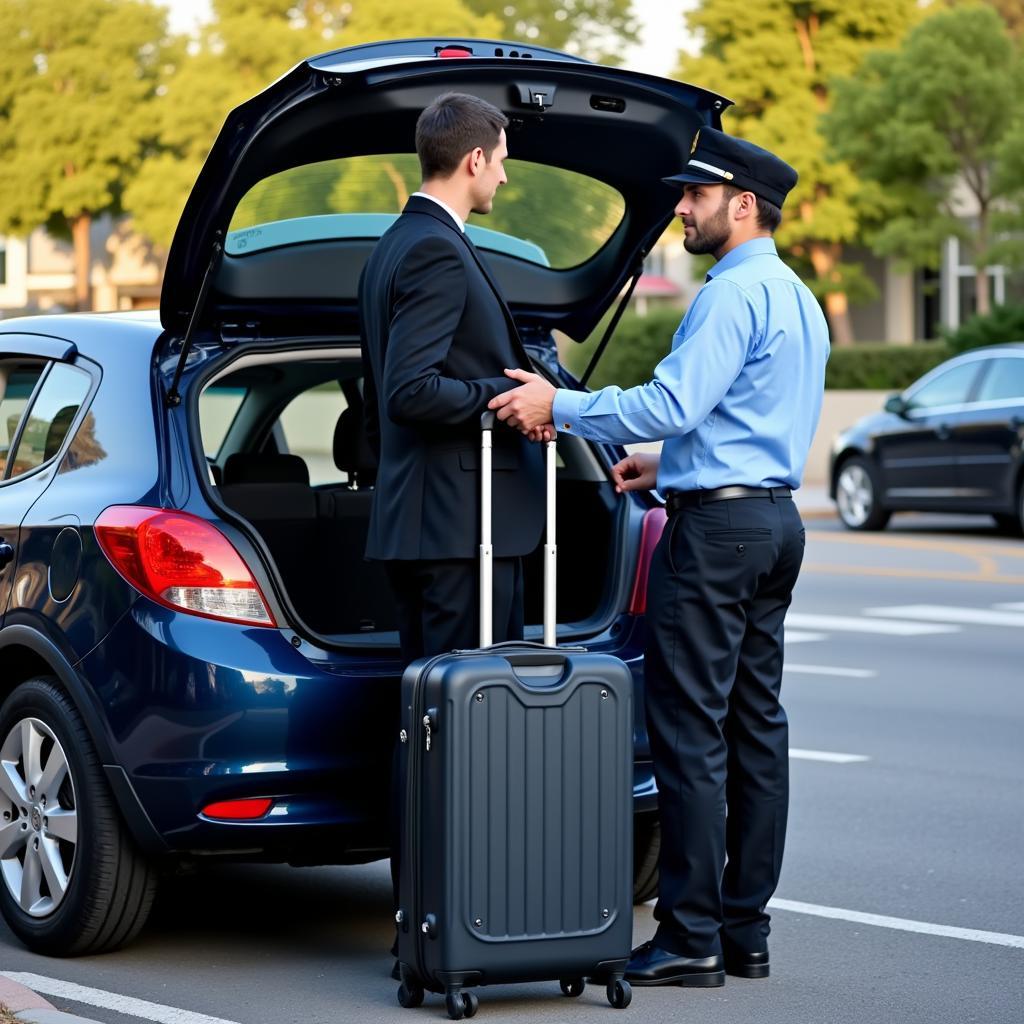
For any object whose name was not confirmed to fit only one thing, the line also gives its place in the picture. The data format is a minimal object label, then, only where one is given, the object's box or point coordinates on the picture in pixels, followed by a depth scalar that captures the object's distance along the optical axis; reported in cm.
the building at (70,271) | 6712
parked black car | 1959
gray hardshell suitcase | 460
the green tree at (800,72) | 4441
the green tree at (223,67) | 5325
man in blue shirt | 495
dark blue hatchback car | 500
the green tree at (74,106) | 6050
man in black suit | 484
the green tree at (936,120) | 3509
